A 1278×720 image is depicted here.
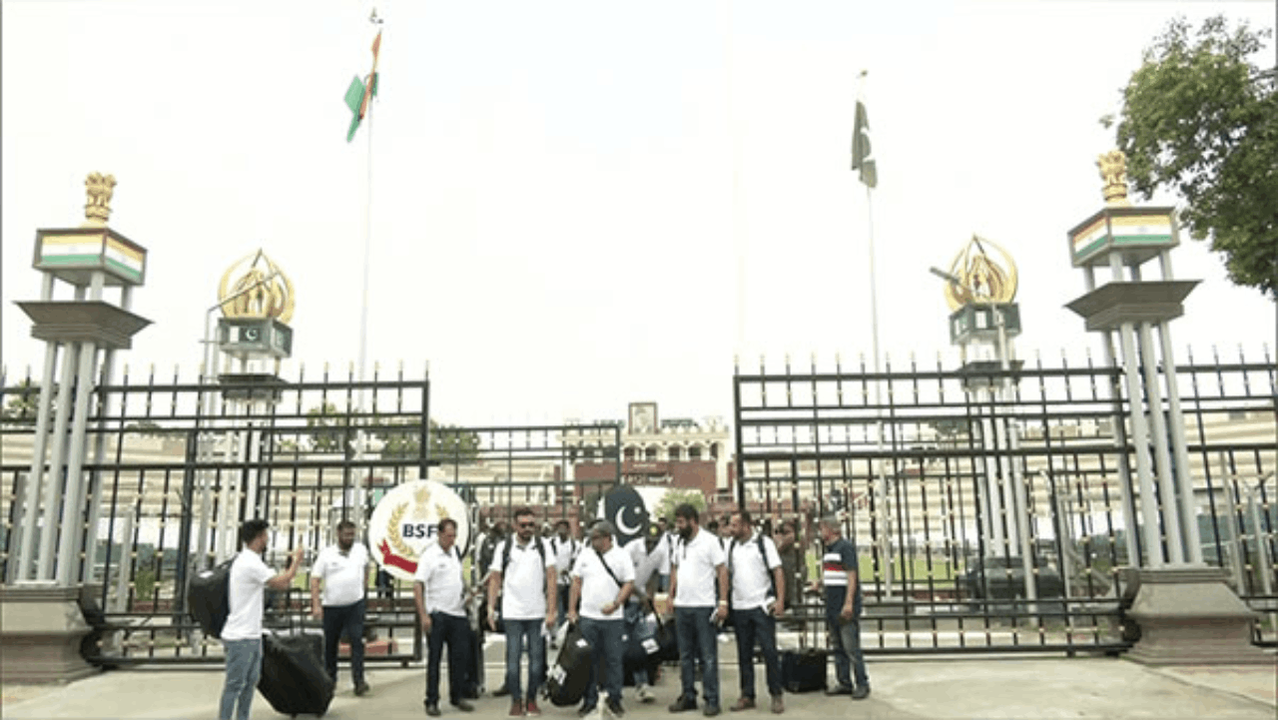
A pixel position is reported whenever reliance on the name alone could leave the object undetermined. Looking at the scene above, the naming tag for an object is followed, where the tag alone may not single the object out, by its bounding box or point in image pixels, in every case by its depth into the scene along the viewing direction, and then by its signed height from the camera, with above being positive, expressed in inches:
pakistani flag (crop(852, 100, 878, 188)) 813.9 +364.6
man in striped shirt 329.4 -35.0
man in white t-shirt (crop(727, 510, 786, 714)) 309.9 -31.3
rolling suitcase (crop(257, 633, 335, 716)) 295.9 -54.1
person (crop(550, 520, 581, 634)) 398.9 -16.9
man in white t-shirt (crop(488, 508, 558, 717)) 305.0 -27.9
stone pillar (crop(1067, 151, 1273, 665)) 375.6 +28.5
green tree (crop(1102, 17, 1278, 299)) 471.5 +219.8
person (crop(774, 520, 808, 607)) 403.4 -23.0
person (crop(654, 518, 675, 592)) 358.6 -13.0
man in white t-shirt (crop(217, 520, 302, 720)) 258.4 -29.2
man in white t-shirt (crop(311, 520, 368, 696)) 338.0 -28.8
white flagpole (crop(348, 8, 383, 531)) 806.5 +287.3
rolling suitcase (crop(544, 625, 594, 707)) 304.3 -55.9
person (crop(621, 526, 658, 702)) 331.0 -32.1
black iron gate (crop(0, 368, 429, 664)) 391.2 +27.9
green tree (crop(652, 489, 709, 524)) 1936.5 +50.4
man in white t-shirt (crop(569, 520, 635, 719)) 298.5 -27.2
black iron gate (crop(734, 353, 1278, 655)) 393.7 +28.0
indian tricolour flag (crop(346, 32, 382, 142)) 790.5 +400.4
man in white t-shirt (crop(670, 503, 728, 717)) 303.1 -30.4
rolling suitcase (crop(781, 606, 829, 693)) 342.7 -62.9
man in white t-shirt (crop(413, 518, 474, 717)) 308.2 -32.8
